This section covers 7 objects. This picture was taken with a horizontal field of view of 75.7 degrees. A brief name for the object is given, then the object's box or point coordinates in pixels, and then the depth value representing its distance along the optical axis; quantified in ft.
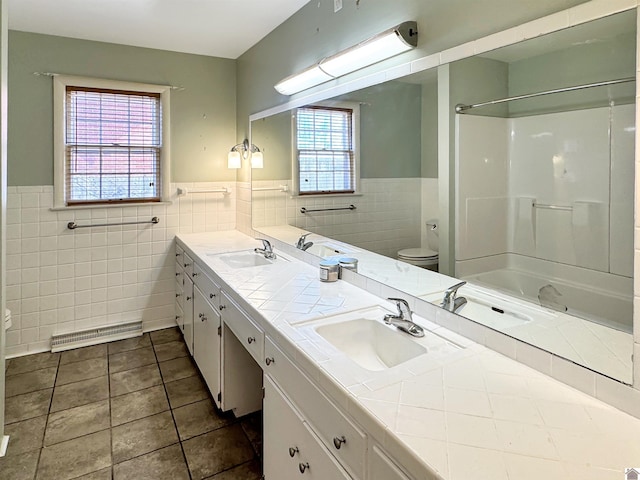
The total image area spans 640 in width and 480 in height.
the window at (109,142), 10.63
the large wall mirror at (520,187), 3.65
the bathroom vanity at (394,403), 2.90
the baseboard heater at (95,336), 10.98
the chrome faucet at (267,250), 9.44
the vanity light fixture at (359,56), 5.74
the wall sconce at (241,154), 11.33
